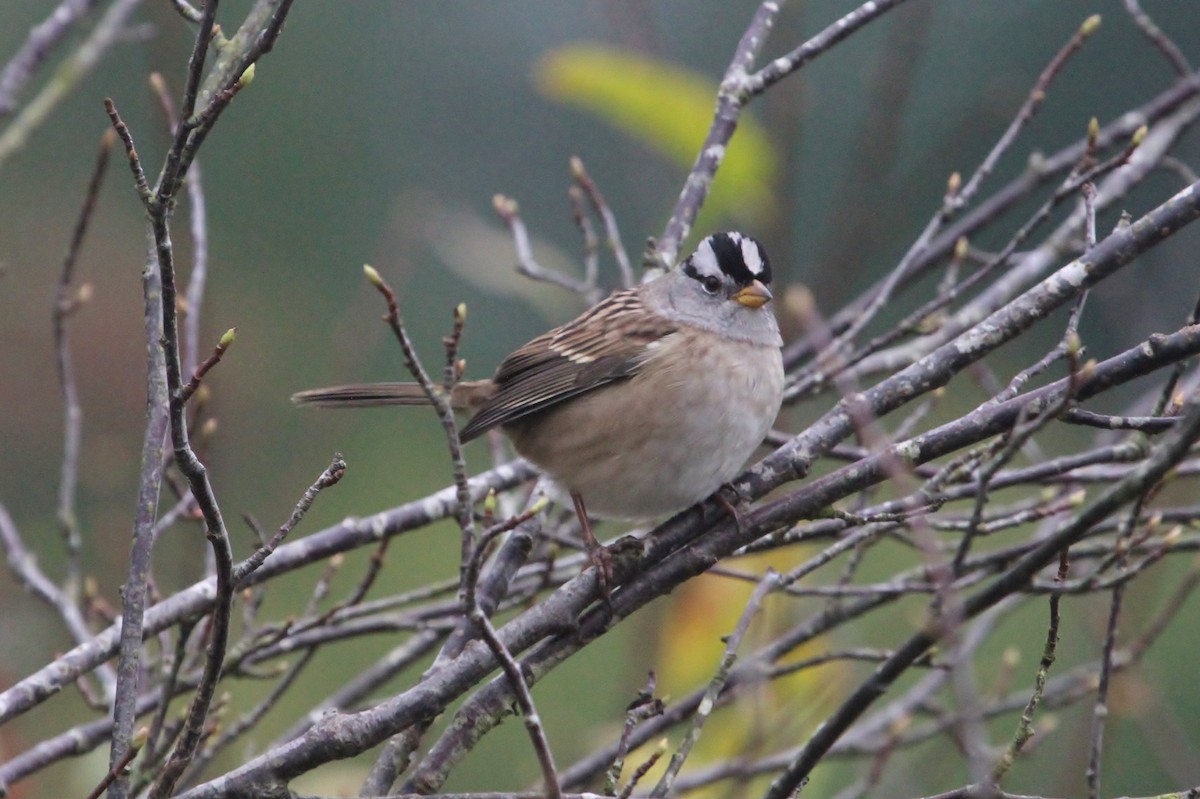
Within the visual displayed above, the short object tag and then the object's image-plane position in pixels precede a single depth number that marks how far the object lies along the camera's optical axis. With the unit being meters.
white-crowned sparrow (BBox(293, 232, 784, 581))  7.09
